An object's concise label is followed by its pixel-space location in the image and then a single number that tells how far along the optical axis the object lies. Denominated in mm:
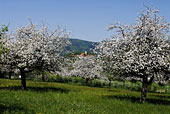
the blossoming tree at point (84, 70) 66875
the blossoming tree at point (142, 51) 19078
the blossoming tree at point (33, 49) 24078
